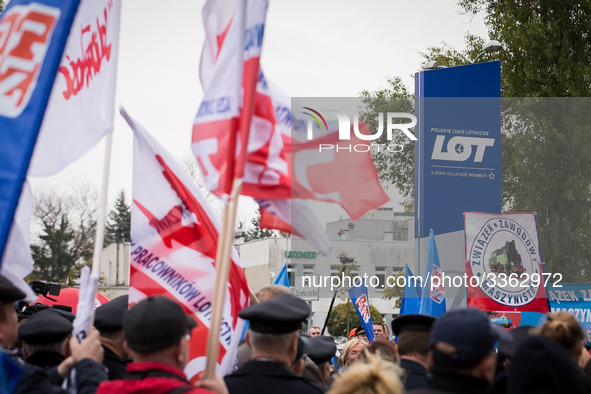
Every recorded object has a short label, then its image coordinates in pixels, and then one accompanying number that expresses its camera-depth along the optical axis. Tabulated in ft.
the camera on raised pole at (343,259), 52.79
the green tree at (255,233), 319.47
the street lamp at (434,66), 56.90
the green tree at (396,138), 103.91
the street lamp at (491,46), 56.13
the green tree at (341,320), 174.70
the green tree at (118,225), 296.92
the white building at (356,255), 213.46
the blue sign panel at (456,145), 51.65
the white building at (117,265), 255.29
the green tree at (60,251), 199.62
